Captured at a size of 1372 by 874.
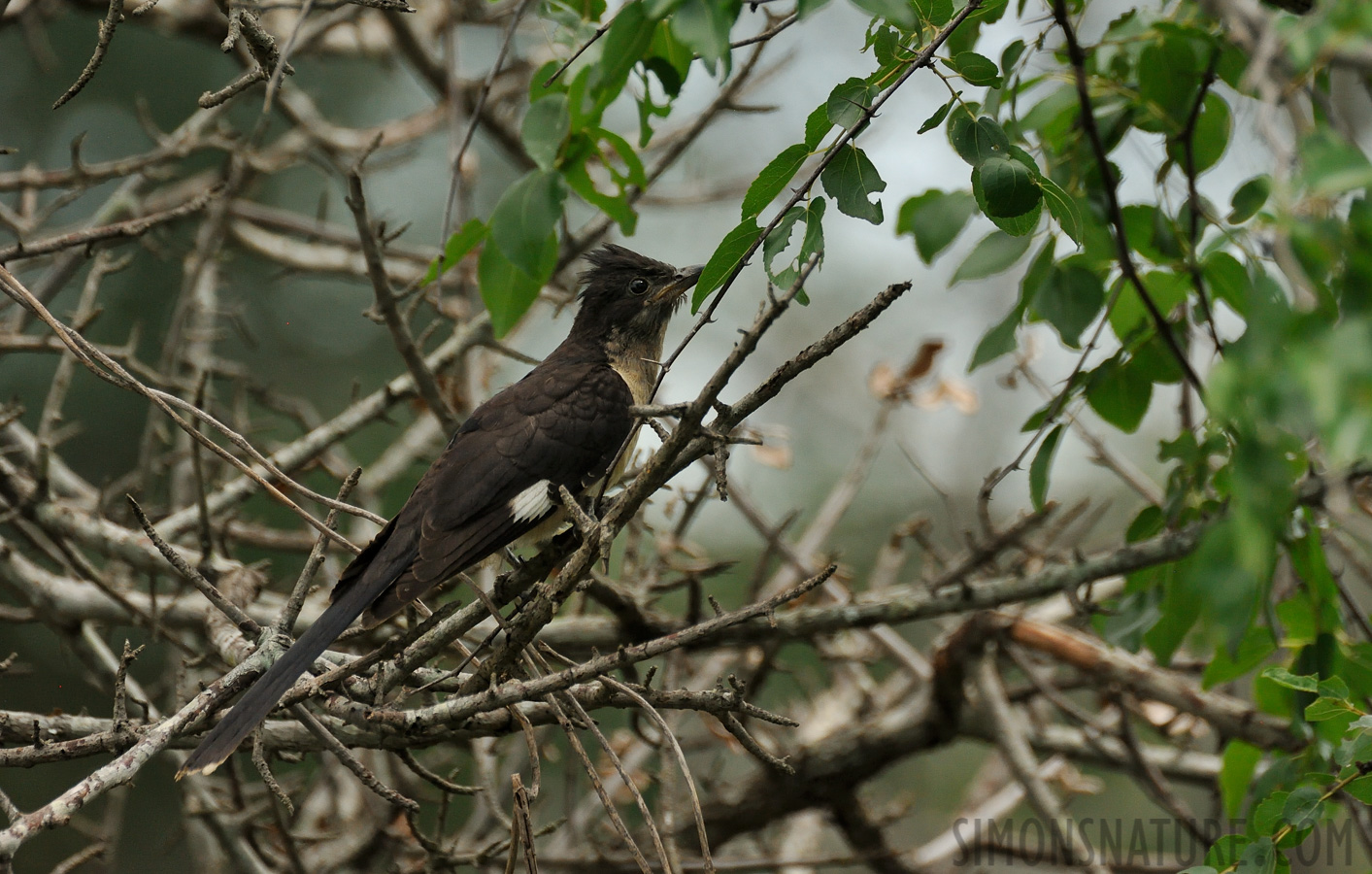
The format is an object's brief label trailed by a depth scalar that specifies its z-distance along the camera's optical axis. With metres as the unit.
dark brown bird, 5.61
